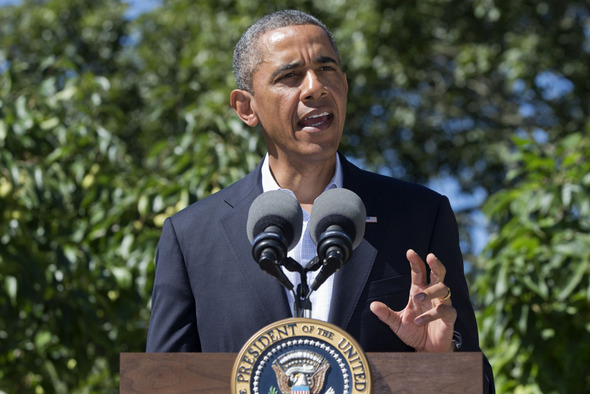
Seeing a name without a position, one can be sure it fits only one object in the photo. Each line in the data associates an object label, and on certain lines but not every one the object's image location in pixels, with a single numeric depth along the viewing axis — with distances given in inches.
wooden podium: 235.3
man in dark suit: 249.1
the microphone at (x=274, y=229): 238.0
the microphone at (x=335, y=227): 237.7
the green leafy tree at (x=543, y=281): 390.6
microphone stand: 239.2
